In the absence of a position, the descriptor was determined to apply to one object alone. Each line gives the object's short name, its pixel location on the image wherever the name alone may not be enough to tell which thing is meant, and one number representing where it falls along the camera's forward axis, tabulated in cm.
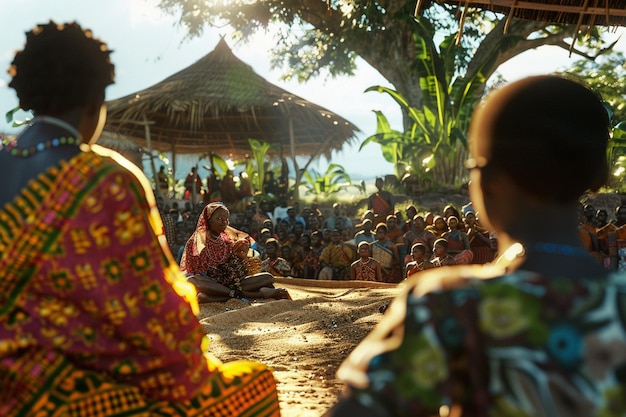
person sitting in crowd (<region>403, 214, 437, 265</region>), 931
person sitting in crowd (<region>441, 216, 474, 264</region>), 839
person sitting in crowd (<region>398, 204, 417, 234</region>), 1081
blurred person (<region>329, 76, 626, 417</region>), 122
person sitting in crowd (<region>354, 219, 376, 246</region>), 1029
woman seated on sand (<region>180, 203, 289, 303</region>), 767
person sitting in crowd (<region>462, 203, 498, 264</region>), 894
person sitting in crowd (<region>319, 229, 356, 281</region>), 1000
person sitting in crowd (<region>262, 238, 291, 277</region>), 1012
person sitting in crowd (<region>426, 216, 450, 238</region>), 963
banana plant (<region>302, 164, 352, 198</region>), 2023
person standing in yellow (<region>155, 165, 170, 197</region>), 1873
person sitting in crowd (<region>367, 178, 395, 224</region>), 1241
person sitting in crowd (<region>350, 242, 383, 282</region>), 916
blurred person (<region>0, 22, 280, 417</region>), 177
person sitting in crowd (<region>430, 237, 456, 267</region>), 762
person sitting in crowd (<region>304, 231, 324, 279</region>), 1046
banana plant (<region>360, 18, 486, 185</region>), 1460
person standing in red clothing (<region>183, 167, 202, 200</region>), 1889
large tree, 1948
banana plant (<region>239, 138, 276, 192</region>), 1941
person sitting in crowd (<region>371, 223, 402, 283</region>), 952
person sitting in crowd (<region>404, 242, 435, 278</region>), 773
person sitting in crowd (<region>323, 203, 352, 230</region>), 1222
